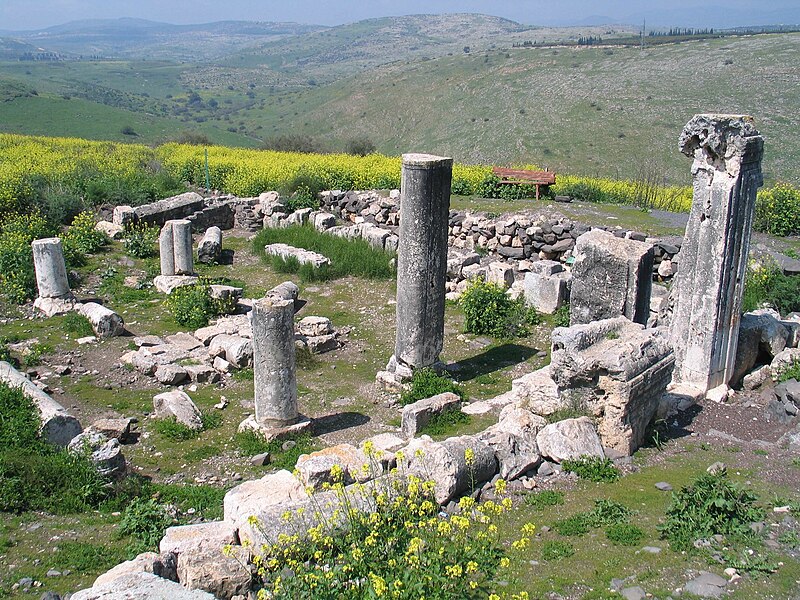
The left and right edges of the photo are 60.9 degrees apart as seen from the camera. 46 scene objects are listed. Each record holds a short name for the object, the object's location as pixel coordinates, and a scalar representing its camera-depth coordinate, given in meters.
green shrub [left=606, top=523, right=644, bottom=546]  5.58
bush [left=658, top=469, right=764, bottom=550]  5.44
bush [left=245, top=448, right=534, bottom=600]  4.40
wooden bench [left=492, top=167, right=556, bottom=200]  20.28
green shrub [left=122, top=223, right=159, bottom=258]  17.34
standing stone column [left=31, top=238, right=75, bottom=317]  13.33
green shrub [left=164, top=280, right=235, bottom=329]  13.15
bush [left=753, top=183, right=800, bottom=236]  15.72
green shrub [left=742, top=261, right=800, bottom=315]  12.02
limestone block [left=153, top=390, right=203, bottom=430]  9.27
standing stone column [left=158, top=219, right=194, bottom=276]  15.64
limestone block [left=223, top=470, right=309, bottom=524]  6.08
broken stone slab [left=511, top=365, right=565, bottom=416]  8.35
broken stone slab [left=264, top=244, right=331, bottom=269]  16.28
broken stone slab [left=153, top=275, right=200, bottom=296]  14.90
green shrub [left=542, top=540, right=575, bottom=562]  5.44
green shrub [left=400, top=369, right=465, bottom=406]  10.16
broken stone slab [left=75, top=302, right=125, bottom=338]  12.31
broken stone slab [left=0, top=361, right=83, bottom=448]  7.99
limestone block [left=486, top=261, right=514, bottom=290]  14.77
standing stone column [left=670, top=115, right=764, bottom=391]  8.45
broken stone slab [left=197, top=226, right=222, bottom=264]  17.36
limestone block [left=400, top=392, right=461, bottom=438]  8.96
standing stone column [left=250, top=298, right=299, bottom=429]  9.09
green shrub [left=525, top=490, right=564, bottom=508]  6.49
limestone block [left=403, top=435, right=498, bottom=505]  6.46
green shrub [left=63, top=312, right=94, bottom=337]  12.38
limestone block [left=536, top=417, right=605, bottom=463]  7.21
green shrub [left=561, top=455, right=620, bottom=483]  6.93
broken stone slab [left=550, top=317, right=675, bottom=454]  7.40
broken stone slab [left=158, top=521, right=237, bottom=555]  5.41
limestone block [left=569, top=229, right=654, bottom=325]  9.45
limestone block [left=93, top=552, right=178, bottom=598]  4.94
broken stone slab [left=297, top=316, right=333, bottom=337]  12.59
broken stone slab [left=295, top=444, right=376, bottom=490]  6.46
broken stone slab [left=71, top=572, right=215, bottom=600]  4.52
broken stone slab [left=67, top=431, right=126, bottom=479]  7.29
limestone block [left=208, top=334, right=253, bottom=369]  11.22
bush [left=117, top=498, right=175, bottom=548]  6.24
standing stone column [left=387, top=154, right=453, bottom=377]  10.36
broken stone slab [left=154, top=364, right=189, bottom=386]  10.66
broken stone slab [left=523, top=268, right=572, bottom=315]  13.65
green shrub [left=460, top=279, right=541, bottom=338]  12.62
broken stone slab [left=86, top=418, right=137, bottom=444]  8.84
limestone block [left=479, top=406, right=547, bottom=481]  7.11
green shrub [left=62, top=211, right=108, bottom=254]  16.61
